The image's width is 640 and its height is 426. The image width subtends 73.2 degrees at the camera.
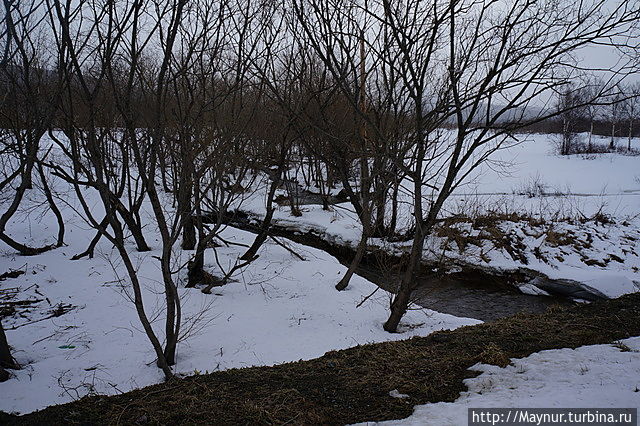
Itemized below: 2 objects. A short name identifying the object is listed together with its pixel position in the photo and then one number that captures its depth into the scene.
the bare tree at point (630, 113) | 32.04
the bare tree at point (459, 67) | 4.95
